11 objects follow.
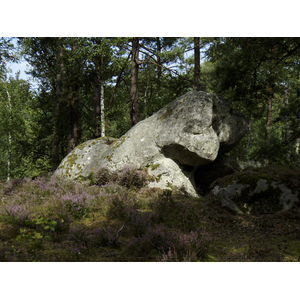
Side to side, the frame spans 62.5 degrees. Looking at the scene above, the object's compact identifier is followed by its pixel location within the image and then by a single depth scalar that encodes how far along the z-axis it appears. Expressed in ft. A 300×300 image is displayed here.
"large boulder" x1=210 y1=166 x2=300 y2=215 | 22.15
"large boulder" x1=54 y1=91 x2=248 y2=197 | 31.60
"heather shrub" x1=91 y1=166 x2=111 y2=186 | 32.71
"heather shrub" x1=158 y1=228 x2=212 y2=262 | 13.79
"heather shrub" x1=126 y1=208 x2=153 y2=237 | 17.56
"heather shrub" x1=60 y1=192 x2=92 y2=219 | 20.84
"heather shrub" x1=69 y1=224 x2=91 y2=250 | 15.43
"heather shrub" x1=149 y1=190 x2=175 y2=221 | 21.62
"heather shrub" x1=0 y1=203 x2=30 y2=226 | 18.45
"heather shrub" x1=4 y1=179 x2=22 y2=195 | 30.32
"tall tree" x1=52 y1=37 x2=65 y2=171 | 59.21
